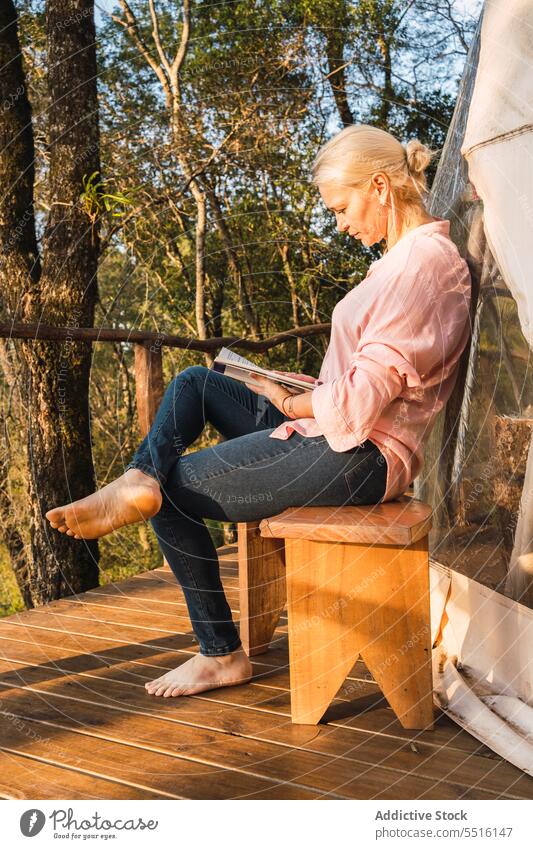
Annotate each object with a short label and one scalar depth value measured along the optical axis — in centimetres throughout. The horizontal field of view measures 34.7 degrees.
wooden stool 163
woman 161
